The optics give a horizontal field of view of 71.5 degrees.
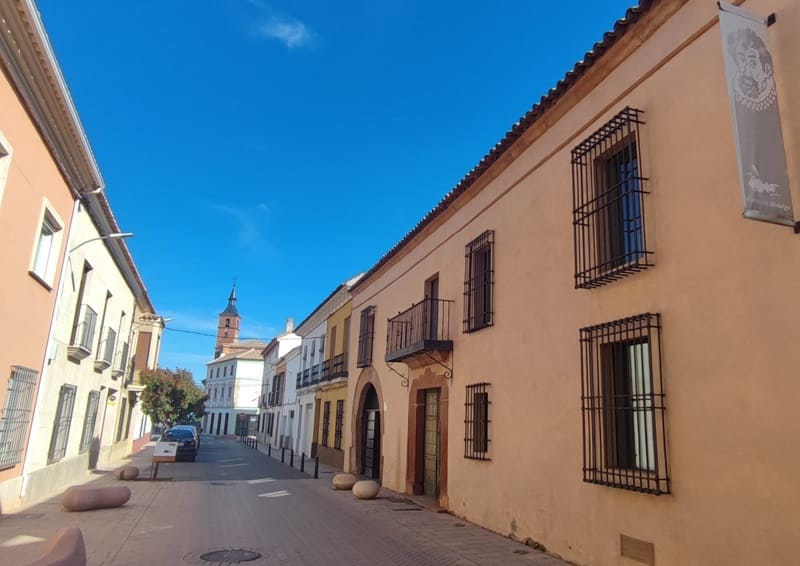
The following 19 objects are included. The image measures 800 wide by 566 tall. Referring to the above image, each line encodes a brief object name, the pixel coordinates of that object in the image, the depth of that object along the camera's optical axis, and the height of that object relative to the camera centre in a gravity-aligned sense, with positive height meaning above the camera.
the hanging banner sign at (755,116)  4.28 +2.49
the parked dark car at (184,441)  22.69 -1.26
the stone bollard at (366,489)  11.93 -1.50
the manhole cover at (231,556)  6.59 -1.70
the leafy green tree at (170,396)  27.58 +0.66
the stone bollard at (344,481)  13.65 -1.56
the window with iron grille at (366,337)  16.68 +2.41
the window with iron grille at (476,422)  9.20 +0.01
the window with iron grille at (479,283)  9.56 +2.44
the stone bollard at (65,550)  3.73 -1.01
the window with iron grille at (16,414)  8.35 -0.18
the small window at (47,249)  9.45 +2.63
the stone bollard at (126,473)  14.10 -1.63
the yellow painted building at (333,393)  20.08 +0.86
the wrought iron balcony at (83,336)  11.74 +1.50
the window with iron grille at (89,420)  14.79 -0.37
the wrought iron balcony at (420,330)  10.90 +1.96
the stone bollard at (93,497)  9.30 -1.54
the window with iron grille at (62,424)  11.56 -0.41
